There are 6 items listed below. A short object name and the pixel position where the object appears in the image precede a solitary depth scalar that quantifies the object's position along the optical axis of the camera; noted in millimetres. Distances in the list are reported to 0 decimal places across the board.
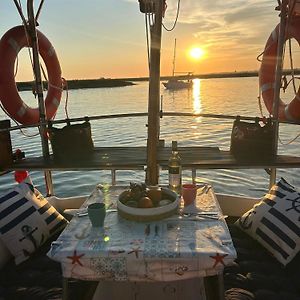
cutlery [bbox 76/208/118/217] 2059
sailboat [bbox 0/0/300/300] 1599
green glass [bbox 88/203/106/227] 1848
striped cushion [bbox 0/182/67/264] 2502
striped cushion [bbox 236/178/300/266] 2379
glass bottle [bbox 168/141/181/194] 2322
